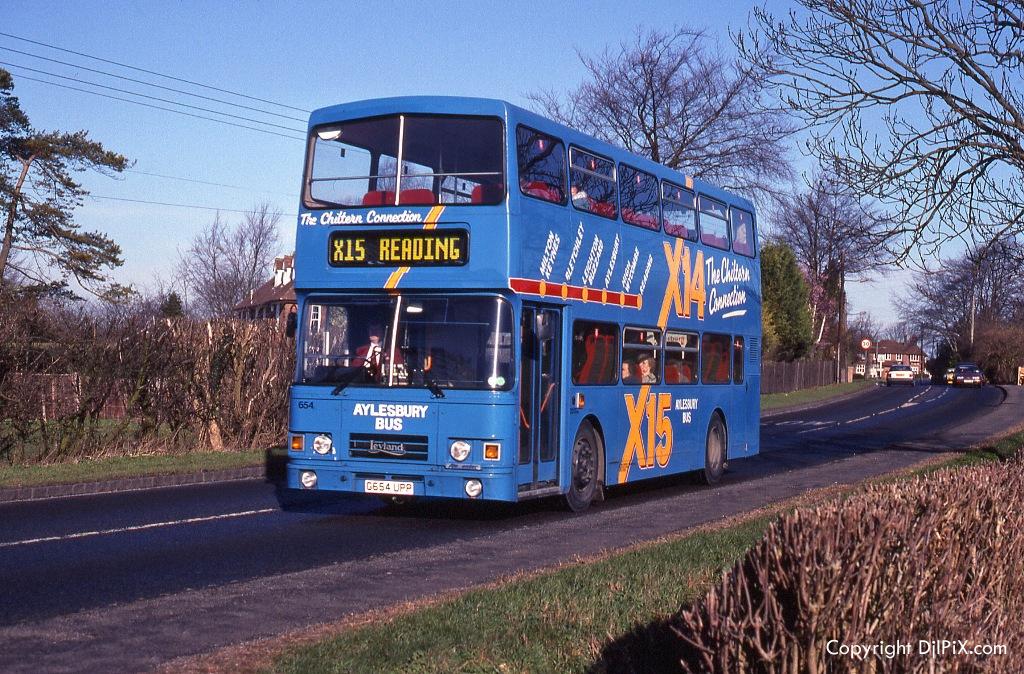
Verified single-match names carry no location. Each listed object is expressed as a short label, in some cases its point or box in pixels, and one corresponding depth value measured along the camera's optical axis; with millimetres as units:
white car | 87925
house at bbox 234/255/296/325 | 70750
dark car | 79625
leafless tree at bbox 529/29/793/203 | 45062
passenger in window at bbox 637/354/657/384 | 17188
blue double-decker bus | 13461
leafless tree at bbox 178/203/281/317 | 71812
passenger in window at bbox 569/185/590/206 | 15055
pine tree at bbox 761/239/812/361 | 68500
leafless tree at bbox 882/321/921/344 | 130262
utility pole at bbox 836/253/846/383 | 79125
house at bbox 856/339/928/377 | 164500
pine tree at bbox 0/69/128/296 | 41156
